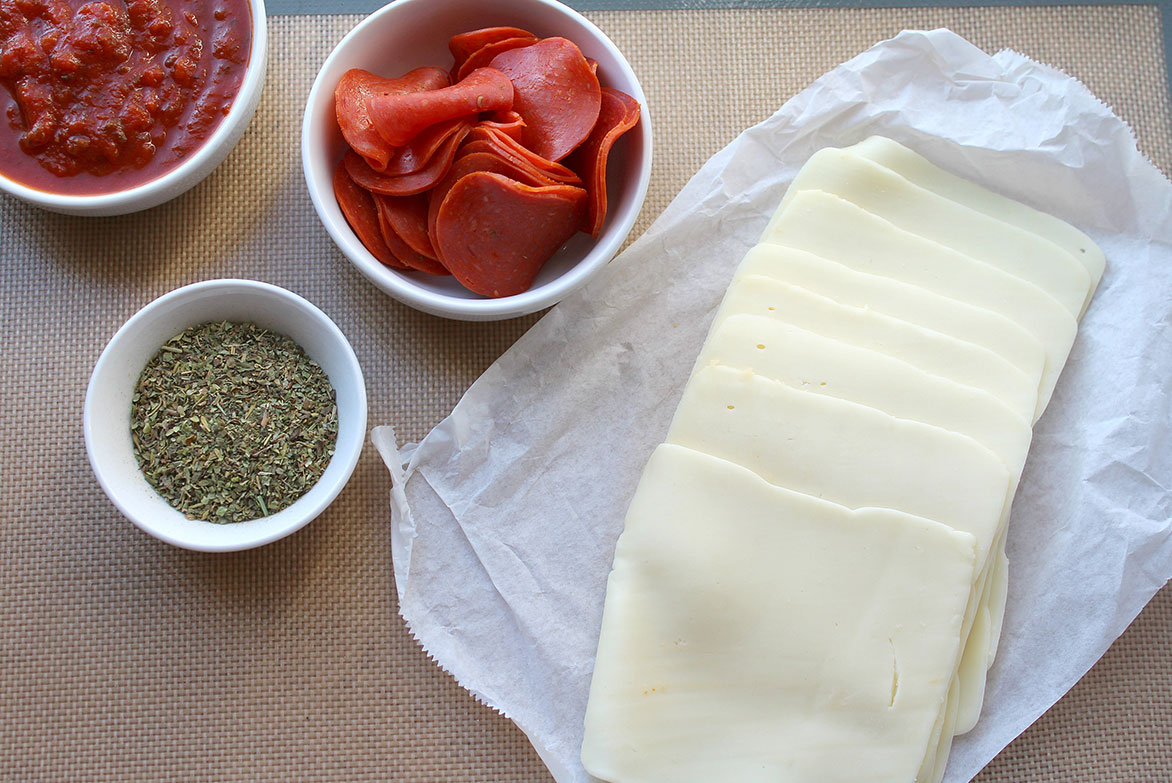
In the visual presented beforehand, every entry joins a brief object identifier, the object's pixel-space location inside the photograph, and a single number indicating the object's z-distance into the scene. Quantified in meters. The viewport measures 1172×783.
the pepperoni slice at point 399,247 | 0.47
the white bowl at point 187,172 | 0.45
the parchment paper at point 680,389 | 0.48
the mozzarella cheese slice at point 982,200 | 0.49
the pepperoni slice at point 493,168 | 0.45
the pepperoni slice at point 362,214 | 0.47
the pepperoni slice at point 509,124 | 0.45
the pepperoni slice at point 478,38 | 0.47
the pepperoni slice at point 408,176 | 0.45
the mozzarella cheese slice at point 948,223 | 0.48
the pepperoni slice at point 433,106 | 0.45
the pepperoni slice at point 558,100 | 0.46
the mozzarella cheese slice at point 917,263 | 0.48
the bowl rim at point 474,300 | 0.46
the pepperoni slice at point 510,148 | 0.45
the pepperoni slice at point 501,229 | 0.45
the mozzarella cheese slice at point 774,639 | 0.45
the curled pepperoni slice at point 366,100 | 0.46
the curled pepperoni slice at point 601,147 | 0.46
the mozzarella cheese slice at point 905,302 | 0.47
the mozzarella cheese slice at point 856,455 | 0.45
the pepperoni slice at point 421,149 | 0.45
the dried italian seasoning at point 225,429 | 0.47
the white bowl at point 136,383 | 0.45
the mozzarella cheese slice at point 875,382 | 0.46
